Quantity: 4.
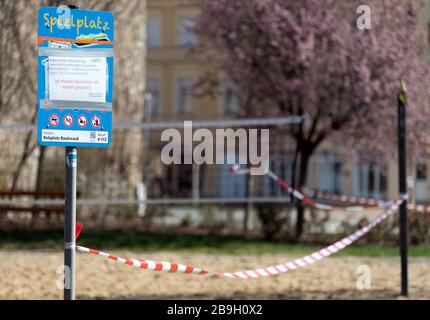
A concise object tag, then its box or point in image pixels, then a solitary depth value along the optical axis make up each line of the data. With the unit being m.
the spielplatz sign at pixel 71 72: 10.24
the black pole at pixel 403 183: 18.06
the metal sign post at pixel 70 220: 10.58
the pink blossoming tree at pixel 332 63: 30.14
